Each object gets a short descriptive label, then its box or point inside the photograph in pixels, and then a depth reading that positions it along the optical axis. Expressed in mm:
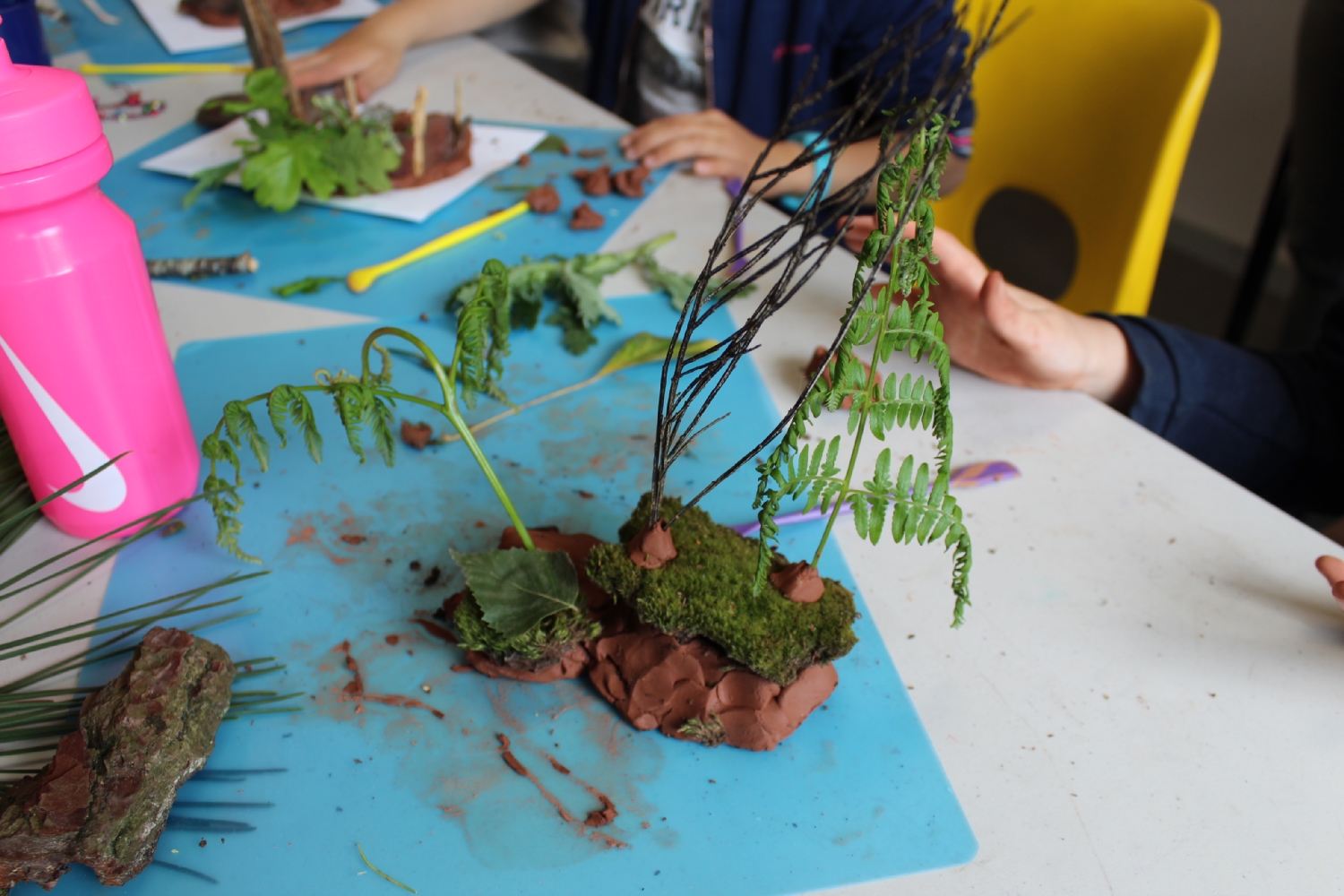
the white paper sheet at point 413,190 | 1238
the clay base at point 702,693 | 635
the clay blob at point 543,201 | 1243
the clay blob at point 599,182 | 1288
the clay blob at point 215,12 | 1719
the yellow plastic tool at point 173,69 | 1568
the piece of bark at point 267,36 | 1248
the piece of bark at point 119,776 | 522
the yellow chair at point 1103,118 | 1298
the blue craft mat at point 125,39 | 1641
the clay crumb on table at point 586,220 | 1213
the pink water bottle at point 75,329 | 571
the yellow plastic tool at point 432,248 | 1089
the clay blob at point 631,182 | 1291
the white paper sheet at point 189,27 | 1671
